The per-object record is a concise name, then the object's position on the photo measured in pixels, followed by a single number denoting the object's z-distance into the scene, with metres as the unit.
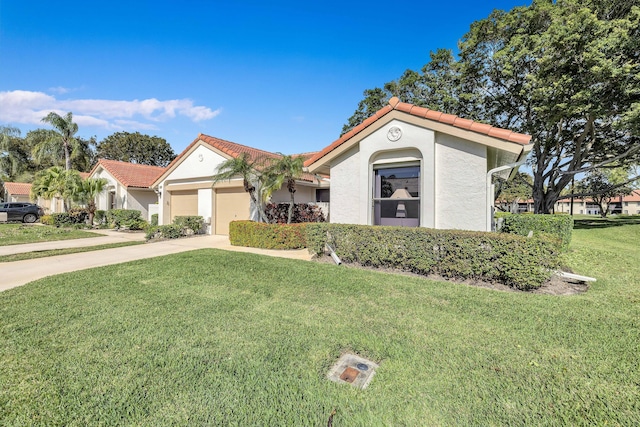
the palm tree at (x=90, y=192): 19.84
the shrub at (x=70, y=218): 20.77
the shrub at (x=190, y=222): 15.02
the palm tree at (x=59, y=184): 19.88
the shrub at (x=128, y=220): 18.05
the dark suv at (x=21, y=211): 24.25
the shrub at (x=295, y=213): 14.40
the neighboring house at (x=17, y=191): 38.84
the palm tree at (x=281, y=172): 11.72
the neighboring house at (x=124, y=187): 21.84
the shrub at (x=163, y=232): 13.30
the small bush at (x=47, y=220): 21.75
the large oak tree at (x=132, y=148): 44.12
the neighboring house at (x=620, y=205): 67.06
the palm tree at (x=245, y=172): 12.04
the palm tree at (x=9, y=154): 39.16
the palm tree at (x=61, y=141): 24.61
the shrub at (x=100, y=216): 21.53
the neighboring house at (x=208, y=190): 15.00
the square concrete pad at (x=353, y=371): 2.78
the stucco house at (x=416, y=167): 7.41
